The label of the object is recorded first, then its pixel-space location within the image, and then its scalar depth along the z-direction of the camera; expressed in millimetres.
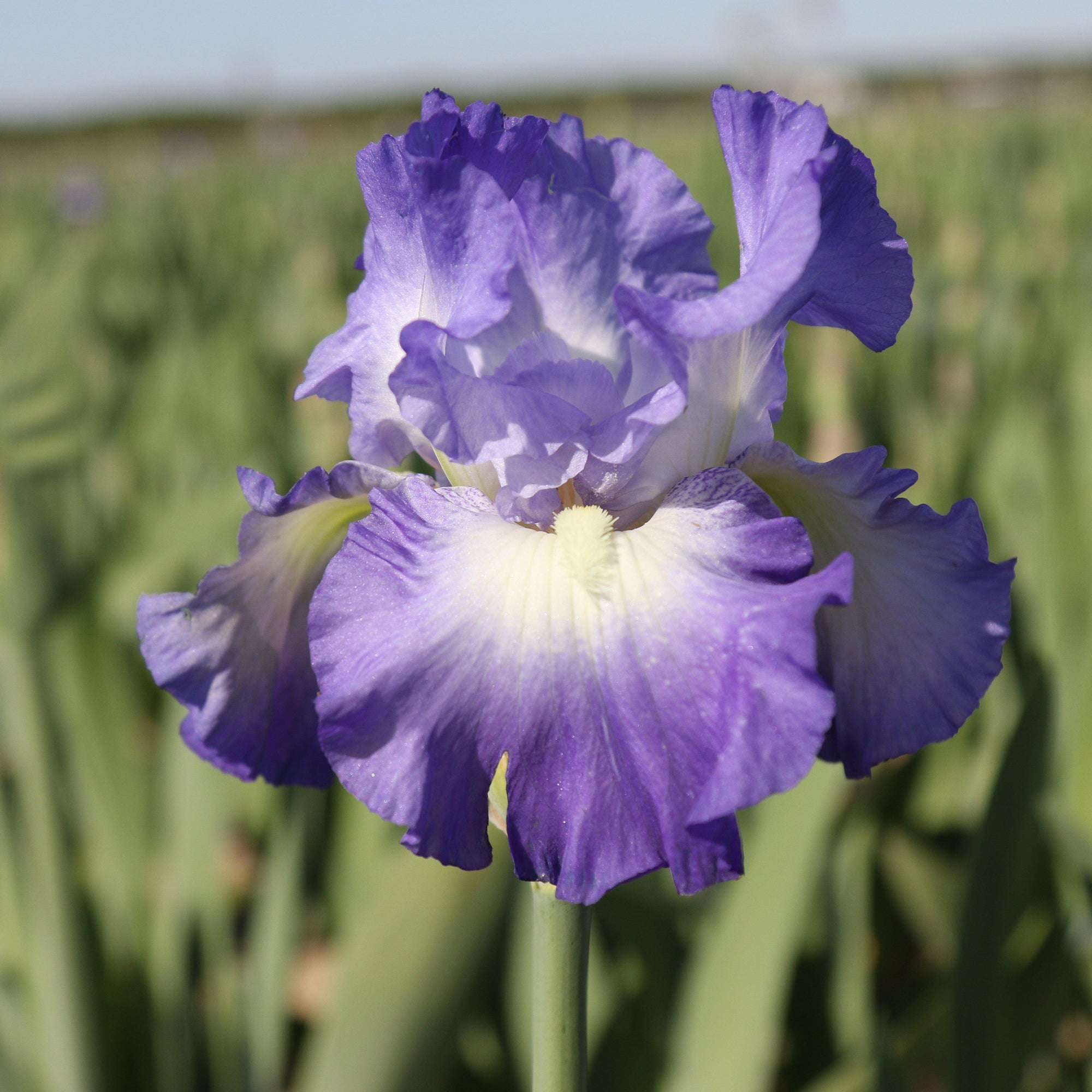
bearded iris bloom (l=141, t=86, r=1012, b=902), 319
